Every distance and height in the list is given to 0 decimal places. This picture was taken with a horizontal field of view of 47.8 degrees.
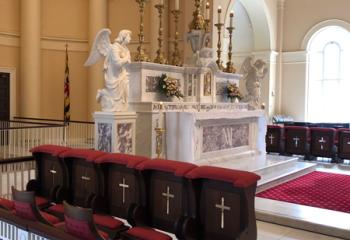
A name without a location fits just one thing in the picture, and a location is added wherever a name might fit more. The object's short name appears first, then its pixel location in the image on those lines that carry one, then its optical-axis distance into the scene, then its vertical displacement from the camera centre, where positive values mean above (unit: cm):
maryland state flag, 1308 +26
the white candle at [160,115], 676 -13
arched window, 1420 +127
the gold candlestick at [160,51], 734 +108
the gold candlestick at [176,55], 794 +107
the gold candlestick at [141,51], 693 +101
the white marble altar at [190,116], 673 -14
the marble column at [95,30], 1364 +269
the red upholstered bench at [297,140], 1045 -80
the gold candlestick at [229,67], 906 +97
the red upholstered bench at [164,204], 334 -88
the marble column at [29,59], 1276 +155
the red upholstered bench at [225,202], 311 -76
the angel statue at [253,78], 927 +74
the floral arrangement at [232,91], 883 +40
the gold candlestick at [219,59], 862 +110
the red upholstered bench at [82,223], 262 -78
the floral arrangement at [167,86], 714 +40
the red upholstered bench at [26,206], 301 -78
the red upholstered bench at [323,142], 1006 -84
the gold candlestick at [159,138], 646 -50
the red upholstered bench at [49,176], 447 -82
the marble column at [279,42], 1483 +253
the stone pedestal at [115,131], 617 -38
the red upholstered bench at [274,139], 1084 -81
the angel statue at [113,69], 616 +60
